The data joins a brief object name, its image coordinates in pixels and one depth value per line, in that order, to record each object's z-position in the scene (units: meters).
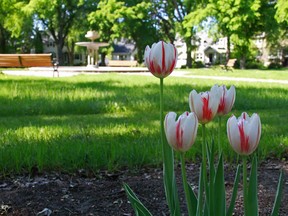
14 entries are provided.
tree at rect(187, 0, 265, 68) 30.75
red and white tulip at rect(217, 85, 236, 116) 1.35
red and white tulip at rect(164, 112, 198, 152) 1.07
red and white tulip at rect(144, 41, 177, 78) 1.26
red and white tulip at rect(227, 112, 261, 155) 1.06
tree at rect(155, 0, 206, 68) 36.08
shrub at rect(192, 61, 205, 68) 41.19
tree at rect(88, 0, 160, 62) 36.50
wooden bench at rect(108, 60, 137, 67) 37.00
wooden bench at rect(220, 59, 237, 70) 27.65
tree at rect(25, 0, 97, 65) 39.78
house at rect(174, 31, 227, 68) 74.28
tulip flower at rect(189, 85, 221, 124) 1.18
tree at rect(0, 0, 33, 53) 31.23
